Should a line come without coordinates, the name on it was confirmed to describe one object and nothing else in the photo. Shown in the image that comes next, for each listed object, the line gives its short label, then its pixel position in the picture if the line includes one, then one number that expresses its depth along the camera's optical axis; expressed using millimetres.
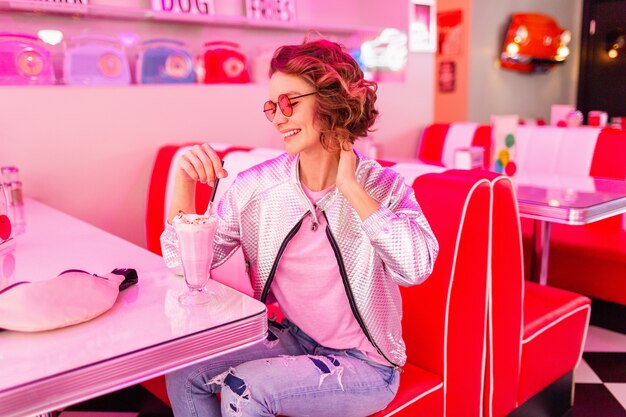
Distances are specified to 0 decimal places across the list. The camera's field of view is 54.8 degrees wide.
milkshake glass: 1194
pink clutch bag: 1069
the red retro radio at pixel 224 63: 3051
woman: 1316
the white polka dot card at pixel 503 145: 2811
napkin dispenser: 2782
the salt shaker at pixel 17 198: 2211
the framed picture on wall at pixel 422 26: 4016
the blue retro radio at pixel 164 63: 2838
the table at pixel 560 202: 2117
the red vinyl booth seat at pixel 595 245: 3066
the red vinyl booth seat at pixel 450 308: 1641
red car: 6895
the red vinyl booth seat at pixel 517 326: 1792
